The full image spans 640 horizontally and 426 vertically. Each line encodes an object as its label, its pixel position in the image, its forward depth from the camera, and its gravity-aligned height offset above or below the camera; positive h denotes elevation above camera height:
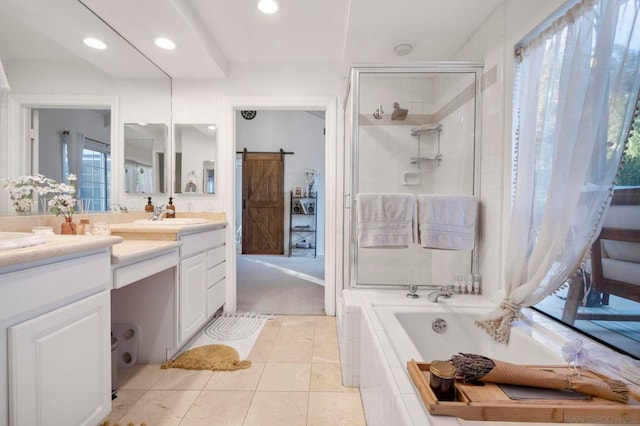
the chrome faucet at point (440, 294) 1.70 -0.51
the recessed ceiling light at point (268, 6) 1.92 +1.39
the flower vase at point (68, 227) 1.57 -0.12
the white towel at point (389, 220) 1.78 -0.07
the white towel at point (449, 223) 1.75 -0.08
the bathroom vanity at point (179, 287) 1.83 -0.55
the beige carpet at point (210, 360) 1.81 -1.00
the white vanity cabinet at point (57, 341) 0.84 -0.46
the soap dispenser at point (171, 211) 2.61 -0.04
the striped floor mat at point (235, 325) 2.26 -1.01
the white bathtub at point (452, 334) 1.26 -0.63
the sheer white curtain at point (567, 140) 0.95 +0.27
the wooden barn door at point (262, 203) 5.77 +0.10
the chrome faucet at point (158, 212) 2.49 -0.04
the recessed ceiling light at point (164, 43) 2.12 +1.25
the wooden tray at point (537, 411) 0.76 -0.54
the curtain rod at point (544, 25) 1.17 +0.86
